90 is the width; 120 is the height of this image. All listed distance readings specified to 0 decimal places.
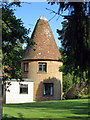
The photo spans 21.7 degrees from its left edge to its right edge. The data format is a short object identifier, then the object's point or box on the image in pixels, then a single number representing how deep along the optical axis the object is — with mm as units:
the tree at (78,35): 7231
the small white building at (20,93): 32900
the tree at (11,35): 14430
